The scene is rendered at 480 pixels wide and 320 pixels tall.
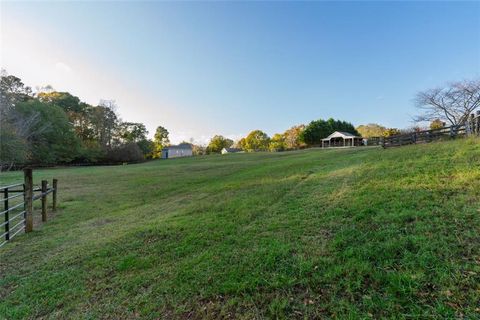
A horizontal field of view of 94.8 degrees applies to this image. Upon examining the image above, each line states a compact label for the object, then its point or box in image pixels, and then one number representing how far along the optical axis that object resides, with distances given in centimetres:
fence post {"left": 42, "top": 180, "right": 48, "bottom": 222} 671
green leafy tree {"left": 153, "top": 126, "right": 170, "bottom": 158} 7398
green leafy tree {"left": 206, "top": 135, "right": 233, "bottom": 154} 8369
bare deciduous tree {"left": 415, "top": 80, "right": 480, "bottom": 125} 2716
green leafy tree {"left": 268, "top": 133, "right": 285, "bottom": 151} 6718
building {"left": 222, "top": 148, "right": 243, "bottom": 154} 8194
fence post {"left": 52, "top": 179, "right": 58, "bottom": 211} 840
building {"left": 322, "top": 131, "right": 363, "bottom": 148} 4538
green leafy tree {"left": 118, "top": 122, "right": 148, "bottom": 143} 5597
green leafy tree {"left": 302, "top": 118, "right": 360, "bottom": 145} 5569
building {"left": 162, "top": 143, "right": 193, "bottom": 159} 7388
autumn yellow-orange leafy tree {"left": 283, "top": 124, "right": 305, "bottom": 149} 5875
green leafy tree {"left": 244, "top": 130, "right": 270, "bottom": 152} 7907
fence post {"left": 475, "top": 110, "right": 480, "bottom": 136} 1003
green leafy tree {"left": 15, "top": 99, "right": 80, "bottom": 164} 3331
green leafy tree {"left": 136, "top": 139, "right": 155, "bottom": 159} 5653
